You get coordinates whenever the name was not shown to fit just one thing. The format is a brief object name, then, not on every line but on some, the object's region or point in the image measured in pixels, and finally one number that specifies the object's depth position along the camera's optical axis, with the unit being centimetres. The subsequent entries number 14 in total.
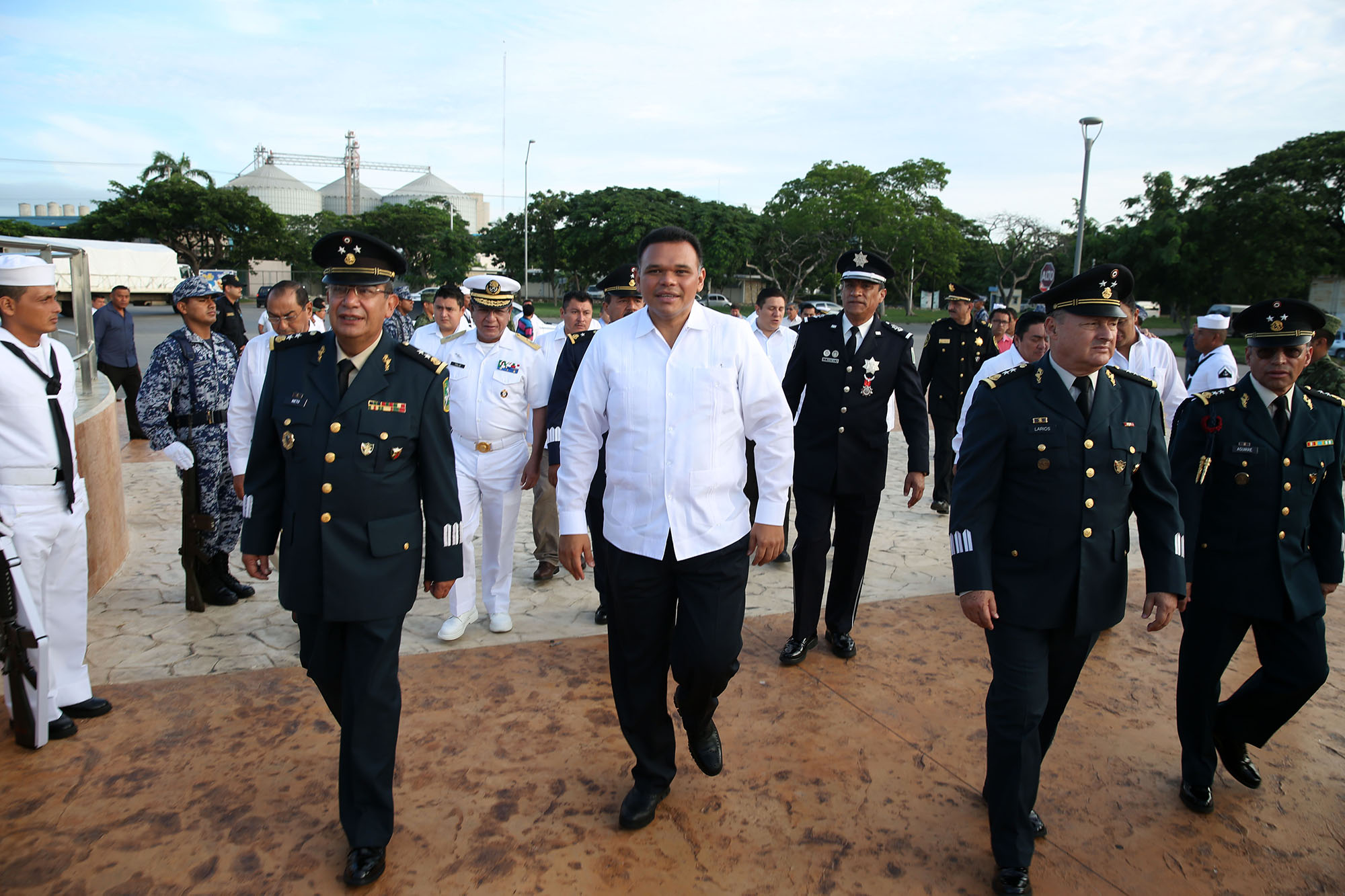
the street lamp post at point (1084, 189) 1831
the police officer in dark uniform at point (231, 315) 1188
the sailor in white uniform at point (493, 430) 476
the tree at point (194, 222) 4791
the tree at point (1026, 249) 5206
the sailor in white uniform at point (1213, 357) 607
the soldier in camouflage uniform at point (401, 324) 1130
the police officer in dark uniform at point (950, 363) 802
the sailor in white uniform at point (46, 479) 356
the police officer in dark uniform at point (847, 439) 453
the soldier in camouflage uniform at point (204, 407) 504
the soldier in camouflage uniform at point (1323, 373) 432
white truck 3844
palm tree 5081
